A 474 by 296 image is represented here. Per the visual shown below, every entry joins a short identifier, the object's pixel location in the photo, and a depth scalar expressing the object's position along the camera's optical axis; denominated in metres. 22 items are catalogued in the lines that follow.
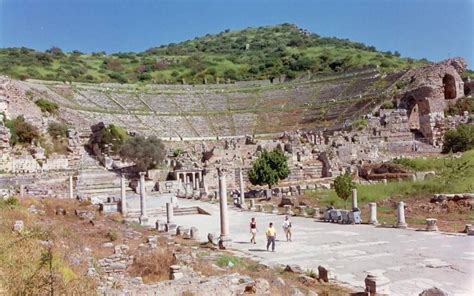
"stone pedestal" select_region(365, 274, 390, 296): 10.27
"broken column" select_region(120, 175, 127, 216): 30.83
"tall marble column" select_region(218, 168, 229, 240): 19.55
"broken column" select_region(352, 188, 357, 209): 24.65
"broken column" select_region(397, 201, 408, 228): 20.36
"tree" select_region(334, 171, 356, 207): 27.69
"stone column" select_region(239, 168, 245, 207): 33.39
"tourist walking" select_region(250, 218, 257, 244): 18.88
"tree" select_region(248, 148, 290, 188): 39.59
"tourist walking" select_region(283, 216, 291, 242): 18.77
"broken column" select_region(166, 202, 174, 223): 25.85
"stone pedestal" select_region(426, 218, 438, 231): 18.88
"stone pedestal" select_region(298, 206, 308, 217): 27.17
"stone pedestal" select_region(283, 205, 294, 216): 27.99
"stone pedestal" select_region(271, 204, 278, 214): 29.56
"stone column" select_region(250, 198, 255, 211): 32.11
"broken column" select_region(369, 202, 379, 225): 21.71
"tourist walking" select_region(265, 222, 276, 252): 16.78
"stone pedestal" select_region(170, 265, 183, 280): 11.52
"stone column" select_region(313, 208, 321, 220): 25.89
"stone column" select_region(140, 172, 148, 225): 26.85
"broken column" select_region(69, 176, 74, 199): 37.00
